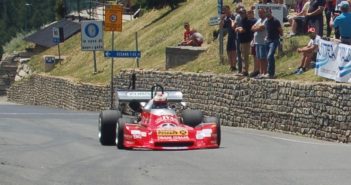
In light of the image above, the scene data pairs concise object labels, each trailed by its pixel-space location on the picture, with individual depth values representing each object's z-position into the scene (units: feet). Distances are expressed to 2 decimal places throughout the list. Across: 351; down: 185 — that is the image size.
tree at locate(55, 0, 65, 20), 259.19
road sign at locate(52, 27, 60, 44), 177.58
